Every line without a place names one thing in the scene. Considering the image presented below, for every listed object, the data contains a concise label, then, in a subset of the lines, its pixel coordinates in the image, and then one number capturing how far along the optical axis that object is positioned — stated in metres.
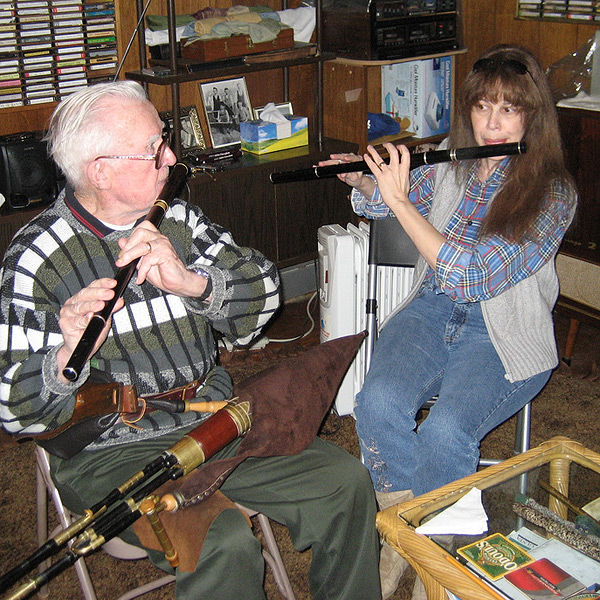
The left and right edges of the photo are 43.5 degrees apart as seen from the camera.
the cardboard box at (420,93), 3.06
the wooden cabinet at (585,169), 2.50
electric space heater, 2.19
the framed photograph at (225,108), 2.84
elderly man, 1.27
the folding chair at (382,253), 1.95
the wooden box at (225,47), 2.50
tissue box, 2.78
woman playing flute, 1.62
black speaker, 2.25
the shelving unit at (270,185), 2.53
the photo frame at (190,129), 2.79
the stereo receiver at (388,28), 2.74
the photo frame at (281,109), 2.96
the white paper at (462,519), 1.33
